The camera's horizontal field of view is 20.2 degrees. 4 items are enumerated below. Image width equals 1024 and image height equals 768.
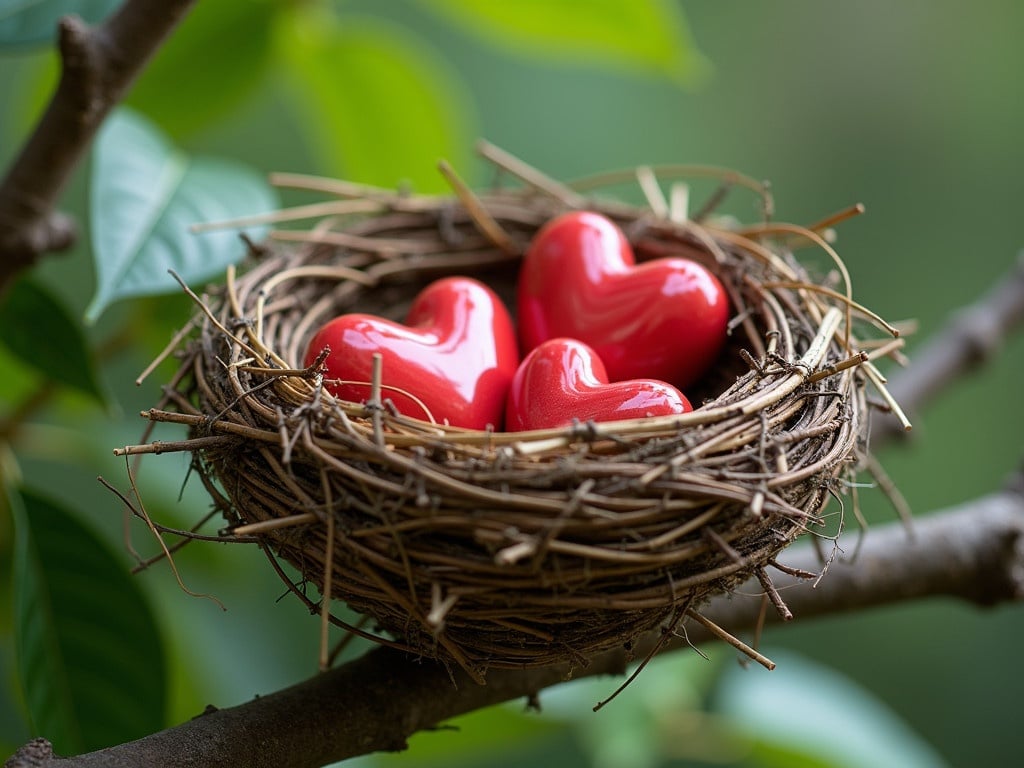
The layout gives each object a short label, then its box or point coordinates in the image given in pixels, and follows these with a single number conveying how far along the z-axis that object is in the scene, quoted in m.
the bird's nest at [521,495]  0.46
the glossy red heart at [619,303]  0.51
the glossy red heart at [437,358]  0.50
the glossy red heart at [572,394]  0.48
